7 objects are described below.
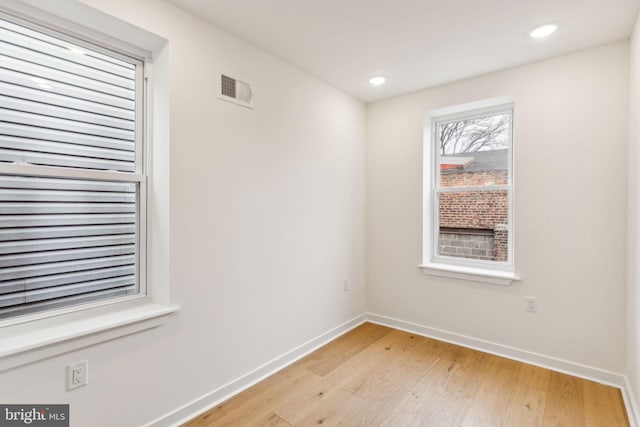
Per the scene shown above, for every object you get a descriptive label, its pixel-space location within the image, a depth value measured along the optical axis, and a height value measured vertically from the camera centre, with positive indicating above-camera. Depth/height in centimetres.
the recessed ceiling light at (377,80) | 292 +125
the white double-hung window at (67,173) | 153 +21
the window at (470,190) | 291 +25
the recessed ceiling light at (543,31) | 208 +123
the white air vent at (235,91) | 214 +85
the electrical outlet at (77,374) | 152 -77
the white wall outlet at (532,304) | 262 -73
